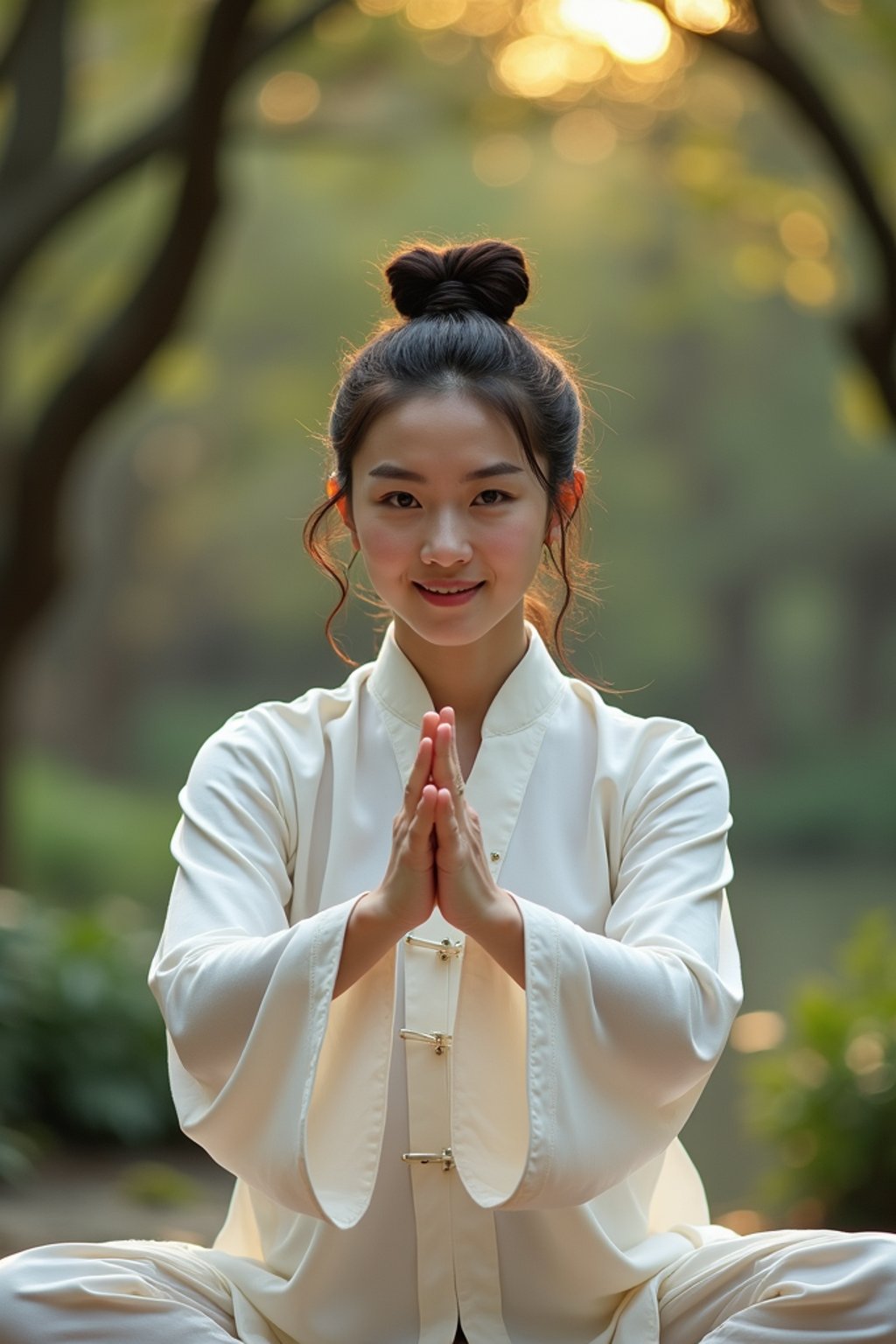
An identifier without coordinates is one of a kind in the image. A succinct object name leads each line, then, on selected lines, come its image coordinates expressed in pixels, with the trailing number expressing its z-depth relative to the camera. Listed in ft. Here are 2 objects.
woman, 15.17
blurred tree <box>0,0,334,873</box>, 40.52
